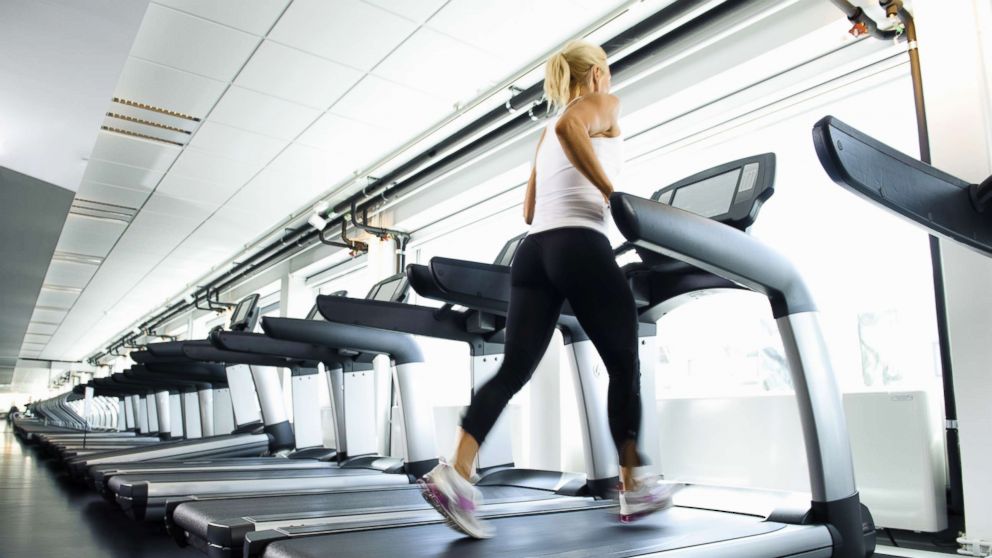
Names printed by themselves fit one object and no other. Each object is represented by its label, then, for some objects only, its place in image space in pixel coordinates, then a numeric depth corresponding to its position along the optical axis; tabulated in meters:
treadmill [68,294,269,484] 4.25
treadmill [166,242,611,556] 1.92
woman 1.60
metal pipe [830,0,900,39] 2.67
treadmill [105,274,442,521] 2.74
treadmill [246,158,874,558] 1.52
